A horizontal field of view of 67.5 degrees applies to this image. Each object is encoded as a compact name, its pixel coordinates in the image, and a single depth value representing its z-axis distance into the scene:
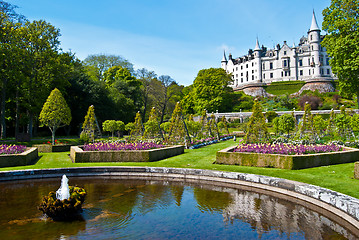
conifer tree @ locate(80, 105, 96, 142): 23.16
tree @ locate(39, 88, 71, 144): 21.70
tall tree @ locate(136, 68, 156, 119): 53.66
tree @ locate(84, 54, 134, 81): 60.25
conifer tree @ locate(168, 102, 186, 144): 20.30
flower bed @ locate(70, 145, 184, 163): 13.84
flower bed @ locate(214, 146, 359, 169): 11.35
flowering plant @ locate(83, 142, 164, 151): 14.74
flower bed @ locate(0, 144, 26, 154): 13.94
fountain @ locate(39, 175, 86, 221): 6.07
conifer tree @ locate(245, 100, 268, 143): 16.12
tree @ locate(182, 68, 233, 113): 61.25
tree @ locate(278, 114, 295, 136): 25.20
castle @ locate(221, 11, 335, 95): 76.56
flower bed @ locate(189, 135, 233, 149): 20.81
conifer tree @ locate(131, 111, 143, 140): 23.16
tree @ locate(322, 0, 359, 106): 21.33
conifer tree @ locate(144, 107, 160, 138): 21.00
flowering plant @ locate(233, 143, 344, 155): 12.25
